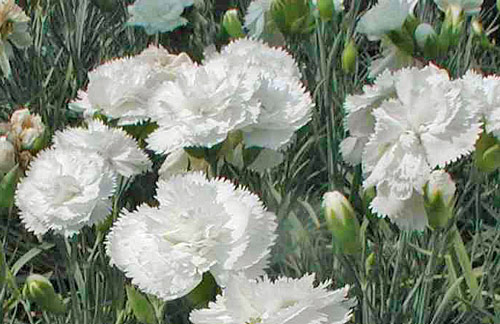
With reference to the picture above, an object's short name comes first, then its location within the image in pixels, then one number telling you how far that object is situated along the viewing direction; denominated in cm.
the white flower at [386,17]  66
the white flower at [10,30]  76
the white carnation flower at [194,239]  50
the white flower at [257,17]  74
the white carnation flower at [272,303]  48
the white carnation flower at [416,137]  54
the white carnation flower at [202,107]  55
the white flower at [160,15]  82
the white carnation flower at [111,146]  58
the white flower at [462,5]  72
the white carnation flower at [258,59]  59
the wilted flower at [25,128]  64
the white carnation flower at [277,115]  56
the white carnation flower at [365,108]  57
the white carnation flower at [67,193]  55
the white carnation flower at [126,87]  61
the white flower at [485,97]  55
